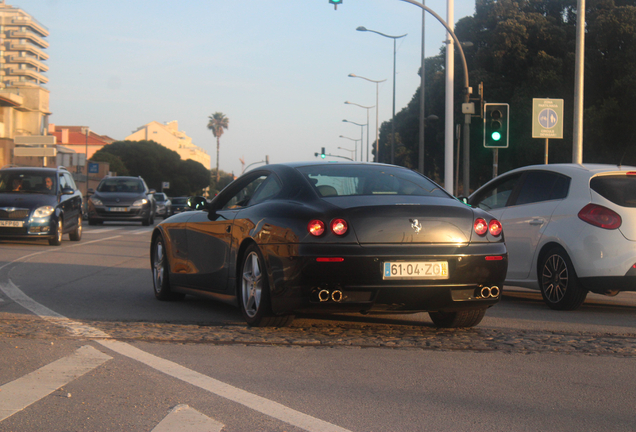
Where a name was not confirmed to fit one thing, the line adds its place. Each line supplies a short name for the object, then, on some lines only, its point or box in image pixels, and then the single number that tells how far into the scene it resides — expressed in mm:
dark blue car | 17281
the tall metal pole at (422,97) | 34000
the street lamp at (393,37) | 40194
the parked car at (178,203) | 51625
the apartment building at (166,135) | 150088
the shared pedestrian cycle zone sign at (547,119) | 16156
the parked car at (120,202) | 28969
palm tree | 137750
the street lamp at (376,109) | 65825
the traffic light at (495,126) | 18531
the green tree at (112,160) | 94500
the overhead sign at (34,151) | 59719
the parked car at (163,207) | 44484
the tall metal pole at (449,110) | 21703
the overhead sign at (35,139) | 60875
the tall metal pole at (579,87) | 17188
